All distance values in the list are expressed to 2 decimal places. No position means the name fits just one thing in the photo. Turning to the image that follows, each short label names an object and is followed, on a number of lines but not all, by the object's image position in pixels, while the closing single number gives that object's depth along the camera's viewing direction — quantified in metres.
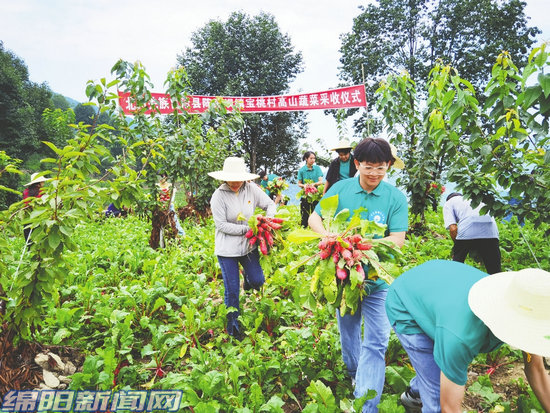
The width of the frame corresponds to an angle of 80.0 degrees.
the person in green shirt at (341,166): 5.04
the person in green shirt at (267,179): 9.23
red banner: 10.66
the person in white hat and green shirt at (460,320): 1.16
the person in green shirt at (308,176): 7.16
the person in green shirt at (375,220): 2.09
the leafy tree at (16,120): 25.02
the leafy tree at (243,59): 20.17
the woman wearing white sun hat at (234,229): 3.03
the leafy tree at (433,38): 15.62
